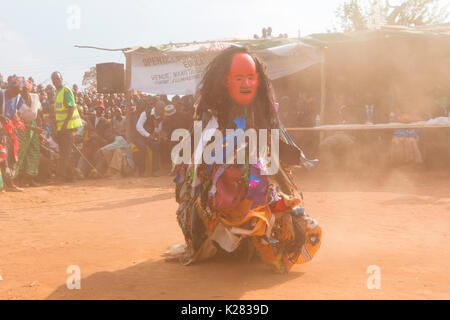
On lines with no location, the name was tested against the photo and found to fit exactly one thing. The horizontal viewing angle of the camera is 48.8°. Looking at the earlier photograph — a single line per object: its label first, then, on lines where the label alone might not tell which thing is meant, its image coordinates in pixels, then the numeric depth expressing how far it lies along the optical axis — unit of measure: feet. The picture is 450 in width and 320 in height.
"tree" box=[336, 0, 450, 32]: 90.63
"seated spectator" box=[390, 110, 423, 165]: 34.88
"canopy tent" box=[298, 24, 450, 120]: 38.55
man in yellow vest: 32.60
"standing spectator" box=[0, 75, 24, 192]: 28.25
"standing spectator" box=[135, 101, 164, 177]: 37.91
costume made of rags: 12.12
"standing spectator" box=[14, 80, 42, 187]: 30.48
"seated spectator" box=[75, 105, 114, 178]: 38.01
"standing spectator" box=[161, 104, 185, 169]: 35.53
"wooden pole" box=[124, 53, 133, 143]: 41.11
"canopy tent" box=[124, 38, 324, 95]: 39.01
